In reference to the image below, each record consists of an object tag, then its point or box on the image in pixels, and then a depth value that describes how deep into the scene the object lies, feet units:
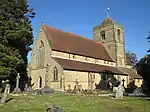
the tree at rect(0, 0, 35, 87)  59.15
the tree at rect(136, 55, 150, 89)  93.05
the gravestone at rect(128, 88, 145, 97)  57.35
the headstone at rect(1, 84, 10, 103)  36.26
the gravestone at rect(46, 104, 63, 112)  19.41
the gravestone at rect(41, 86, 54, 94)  58.50
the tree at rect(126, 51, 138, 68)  174.94
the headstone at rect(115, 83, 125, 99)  43.37
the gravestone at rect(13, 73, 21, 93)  59.58
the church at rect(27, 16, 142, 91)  71.99
